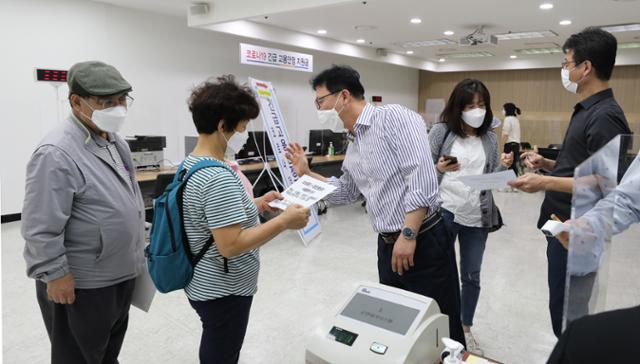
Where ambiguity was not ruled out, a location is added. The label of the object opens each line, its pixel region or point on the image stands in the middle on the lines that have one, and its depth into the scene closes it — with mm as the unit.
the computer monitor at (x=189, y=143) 5434
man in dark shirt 1632
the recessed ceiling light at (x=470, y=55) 10727
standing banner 4887
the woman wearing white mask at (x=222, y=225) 1314
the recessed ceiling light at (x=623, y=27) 7262
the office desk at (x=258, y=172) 4641
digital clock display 4980
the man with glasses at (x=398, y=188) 1631
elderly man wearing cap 1405
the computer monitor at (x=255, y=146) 5910
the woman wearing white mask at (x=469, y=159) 2268
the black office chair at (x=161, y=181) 4016
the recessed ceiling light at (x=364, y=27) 7902
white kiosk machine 1063
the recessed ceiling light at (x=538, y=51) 10027
